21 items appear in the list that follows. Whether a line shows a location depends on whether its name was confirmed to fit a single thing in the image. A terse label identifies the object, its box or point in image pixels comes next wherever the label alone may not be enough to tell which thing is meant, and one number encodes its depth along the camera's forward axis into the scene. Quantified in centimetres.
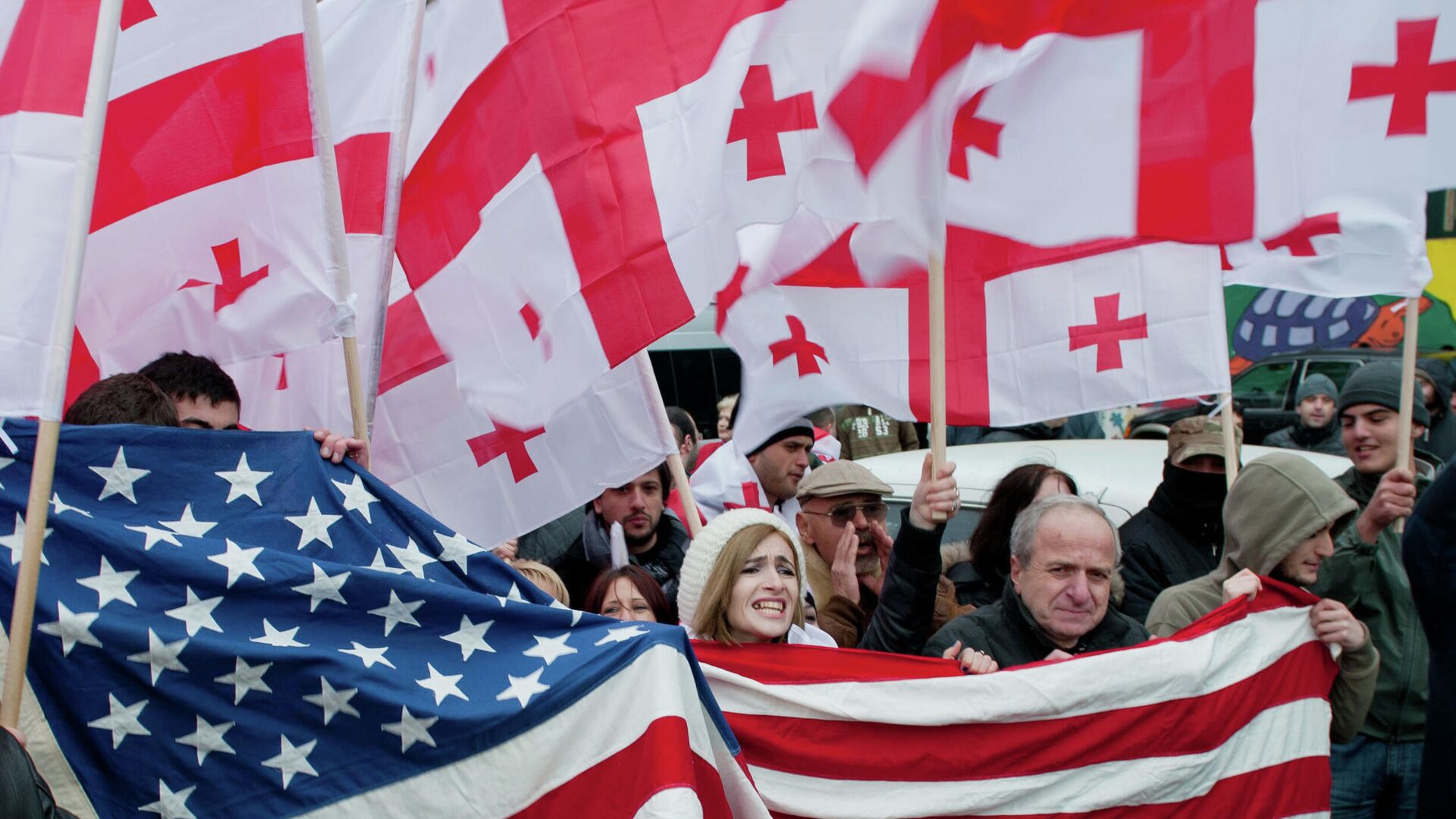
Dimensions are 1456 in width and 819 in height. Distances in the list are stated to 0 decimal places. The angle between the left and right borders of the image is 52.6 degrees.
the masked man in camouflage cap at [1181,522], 498
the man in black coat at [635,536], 554
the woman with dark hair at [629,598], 425
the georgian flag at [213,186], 386
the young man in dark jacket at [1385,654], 414
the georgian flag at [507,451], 452
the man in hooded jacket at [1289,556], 389
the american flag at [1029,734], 349
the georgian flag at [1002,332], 459
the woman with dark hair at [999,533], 494
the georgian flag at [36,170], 281
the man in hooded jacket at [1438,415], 799
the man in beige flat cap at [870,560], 391
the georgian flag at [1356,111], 413
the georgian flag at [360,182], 407
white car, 616
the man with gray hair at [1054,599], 371
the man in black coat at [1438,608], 318
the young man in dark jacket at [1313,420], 950
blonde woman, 378
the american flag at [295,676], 289
